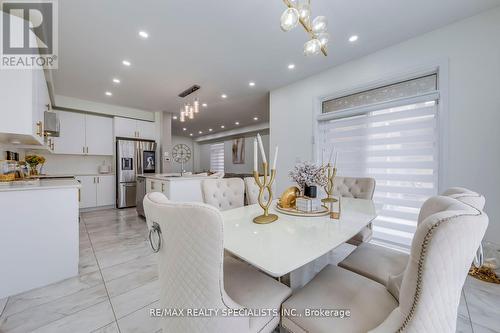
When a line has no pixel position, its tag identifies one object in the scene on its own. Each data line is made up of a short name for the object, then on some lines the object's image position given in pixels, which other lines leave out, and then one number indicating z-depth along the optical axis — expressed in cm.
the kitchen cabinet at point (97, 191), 429
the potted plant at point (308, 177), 137
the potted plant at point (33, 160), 292
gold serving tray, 125
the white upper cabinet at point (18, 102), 152
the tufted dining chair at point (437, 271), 45
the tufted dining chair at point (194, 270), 56
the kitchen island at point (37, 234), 152
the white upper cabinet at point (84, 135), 416
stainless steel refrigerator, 454
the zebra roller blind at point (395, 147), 227
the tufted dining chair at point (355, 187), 196
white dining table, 68
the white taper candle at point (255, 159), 115
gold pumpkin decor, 146
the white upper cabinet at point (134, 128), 471
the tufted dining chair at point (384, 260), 80
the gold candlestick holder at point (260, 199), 110
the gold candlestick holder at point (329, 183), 155
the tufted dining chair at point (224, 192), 167
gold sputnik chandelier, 103
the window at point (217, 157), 936
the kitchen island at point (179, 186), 301
